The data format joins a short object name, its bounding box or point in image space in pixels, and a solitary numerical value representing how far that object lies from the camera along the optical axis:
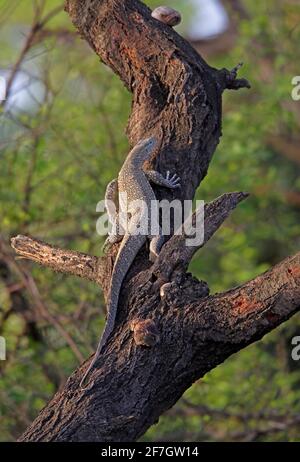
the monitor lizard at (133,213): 6.15
